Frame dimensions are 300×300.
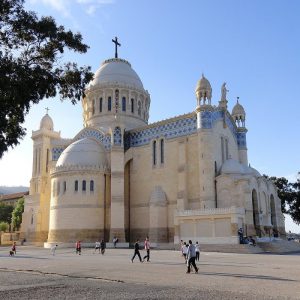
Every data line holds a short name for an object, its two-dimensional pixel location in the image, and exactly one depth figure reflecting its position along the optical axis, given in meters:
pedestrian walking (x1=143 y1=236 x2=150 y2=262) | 22.12
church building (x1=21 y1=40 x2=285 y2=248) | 37.91
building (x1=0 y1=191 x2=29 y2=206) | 95.93
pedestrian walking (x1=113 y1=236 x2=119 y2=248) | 39.27
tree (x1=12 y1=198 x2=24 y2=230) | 69.12
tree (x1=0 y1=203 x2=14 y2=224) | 78.81
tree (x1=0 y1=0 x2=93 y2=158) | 13.69
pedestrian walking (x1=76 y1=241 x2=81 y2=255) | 30.91
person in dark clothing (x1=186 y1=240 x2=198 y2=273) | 15.42
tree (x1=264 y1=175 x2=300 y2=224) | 57.09
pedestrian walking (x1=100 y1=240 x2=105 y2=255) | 29.75
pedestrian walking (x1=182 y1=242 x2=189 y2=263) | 20.43
